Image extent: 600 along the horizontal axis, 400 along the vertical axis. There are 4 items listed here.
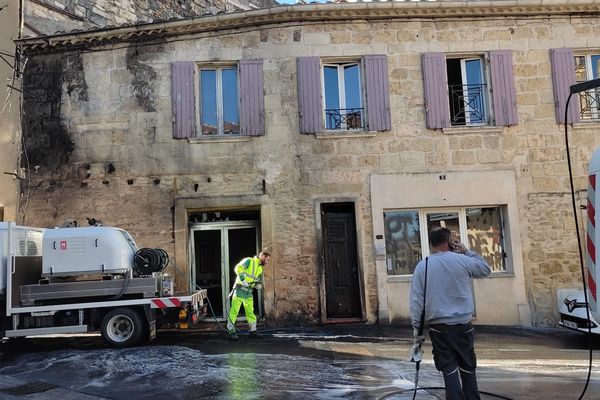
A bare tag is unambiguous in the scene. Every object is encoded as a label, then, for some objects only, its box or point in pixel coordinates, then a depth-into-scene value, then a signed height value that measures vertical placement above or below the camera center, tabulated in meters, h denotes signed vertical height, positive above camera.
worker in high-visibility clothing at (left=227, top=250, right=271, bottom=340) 9.55 -0.50
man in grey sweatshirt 4.46 -0.52
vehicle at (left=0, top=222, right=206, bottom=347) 8.20 -0.37
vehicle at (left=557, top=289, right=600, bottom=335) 8.49 -1.14
